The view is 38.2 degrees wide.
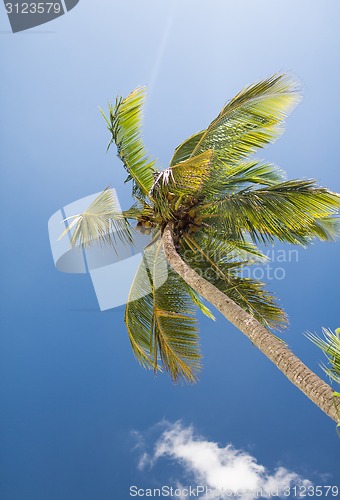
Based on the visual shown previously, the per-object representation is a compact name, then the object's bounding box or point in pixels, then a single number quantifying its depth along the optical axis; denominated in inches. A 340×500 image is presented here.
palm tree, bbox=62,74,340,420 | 302.7
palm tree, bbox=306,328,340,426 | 116.1
